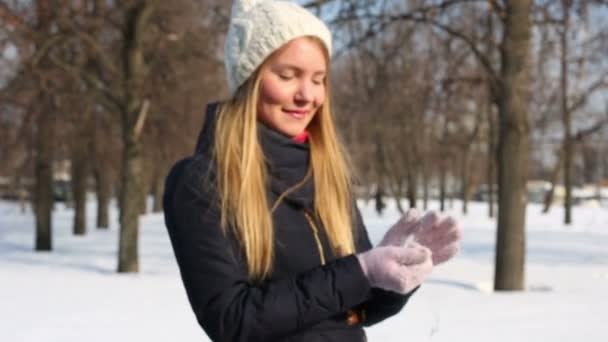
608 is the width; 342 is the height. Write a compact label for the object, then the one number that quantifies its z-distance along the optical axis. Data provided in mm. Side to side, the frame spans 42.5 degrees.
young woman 1567
